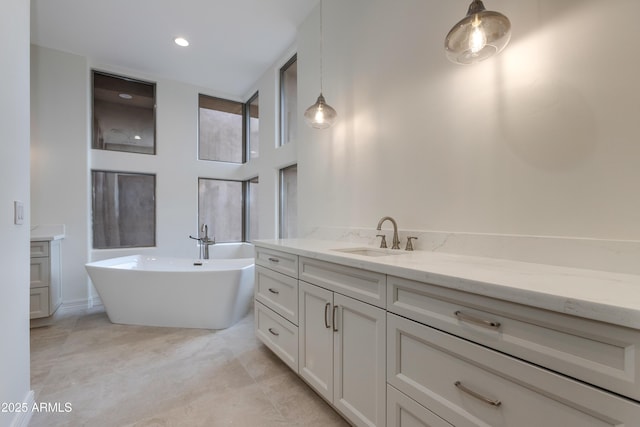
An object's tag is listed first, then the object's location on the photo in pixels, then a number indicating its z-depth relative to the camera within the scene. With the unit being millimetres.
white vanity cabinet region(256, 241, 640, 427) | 652
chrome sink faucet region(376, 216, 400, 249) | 1800
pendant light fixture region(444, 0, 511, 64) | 1136
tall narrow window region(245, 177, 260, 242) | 4445
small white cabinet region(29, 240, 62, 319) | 2814
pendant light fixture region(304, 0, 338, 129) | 2148
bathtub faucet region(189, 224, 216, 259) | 4020
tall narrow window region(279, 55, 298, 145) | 3428
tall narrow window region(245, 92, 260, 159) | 4496
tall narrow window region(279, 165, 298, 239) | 3367
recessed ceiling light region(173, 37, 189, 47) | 3188
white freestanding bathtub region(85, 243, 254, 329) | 2699
